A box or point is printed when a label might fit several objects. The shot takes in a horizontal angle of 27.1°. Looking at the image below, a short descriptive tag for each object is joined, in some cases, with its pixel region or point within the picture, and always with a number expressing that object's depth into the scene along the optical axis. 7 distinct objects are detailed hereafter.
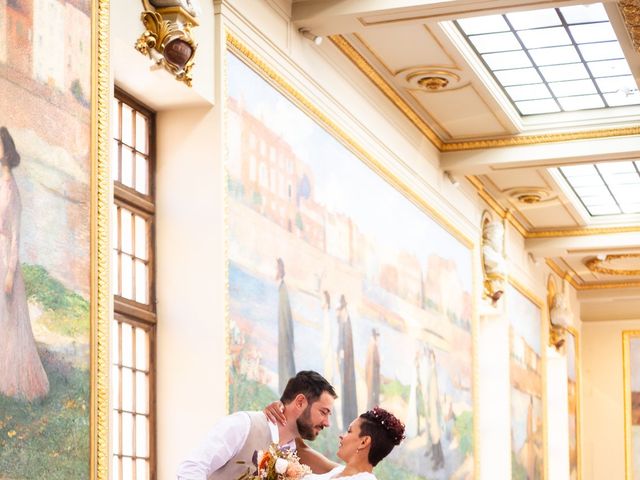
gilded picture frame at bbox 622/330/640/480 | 37.19
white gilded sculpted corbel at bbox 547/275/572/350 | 32.22
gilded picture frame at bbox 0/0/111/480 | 9.11
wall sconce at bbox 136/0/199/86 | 11.67
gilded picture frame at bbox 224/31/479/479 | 12.97
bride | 8.80
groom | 9.27
